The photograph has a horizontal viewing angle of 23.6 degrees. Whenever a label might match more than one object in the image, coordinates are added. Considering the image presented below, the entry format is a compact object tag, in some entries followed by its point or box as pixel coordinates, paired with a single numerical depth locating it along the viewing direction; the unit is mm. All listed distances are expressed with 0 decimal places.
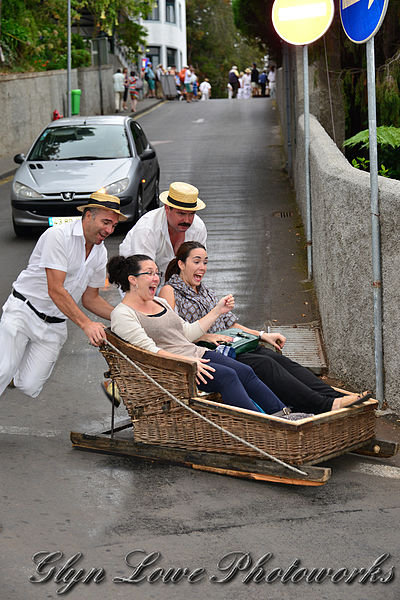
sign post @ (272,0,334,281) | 10266
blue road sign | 6777
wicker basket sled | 5734
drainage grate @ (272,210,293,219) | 16362
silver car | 14406
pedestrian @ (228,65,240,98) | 53781
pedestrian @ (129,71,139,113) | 41753
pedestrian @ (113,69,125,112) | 40000
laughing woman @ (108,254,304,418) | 6215
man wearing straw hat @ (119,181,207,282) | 7227
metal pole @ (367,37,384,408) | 7160
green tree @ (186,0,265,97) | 79000
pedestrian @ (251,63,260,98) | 53425
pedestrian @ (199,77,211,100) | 53688
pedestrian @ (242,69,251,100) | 52469
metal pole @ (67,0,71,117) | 30275
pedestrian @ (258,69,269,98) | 53281
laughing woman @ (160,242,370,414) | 6332
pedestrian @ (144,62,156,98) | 49688
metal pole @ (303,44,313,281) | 11288
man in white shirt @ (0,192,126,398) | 6680
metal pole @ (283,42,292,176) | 19895
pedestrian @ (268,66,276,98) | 46450
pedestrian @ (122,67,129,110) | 42925
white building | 73250
